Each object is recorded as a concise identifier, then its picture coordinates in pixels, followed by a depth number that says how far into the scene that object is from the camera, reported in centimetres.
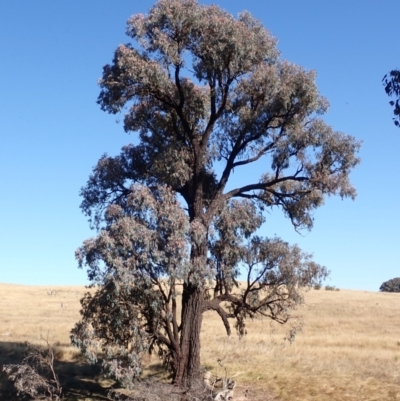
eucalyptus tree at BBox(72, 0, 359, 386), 2048
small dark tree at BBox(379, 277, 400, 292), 12780
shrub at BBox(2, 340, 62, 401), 2078
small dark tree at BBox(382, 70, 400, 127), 1280
